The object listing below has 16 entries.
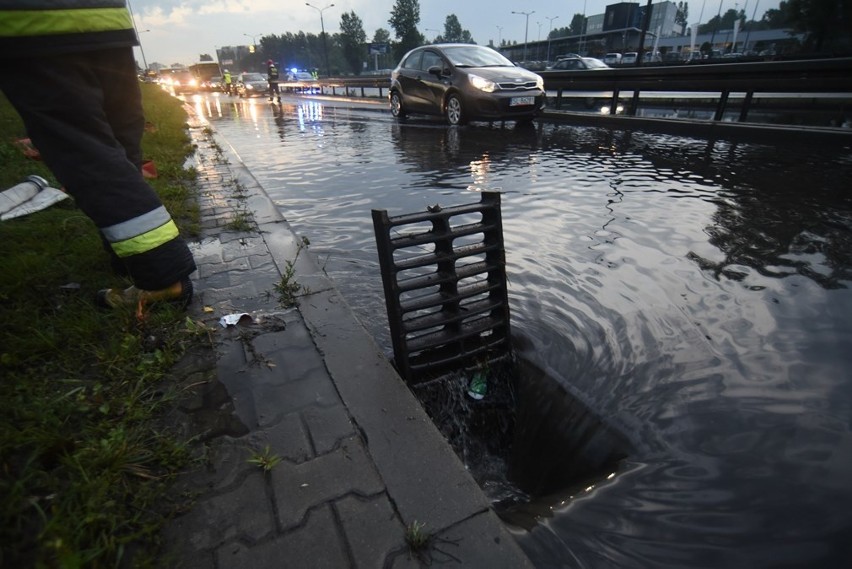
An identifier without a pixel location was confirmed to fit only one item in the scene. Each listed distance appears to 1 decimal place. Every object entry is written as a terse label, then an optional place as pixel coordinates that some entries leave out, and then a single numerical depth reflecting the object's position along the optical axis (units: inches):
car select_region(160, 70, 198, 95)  2004.2
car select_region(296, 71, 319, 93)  1421.0
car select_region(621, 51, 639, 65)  2128.9
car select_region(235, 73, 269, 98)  1391.5
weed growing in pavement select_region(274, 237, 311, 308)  108.6
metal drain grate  88.2
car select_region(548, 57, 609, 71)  714.8
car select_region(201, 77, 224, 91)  1868.8
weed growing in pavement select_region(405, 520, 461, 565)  51.7
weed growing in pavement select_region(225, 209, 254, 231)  156.9
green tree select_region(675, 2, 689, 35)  5680.1
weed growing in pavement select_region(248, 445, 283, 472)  63.3
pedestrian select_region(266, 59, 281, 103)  1037.8
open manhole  80.1
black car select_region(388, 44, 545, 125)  383.6
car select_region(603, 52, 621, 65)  1829.5
